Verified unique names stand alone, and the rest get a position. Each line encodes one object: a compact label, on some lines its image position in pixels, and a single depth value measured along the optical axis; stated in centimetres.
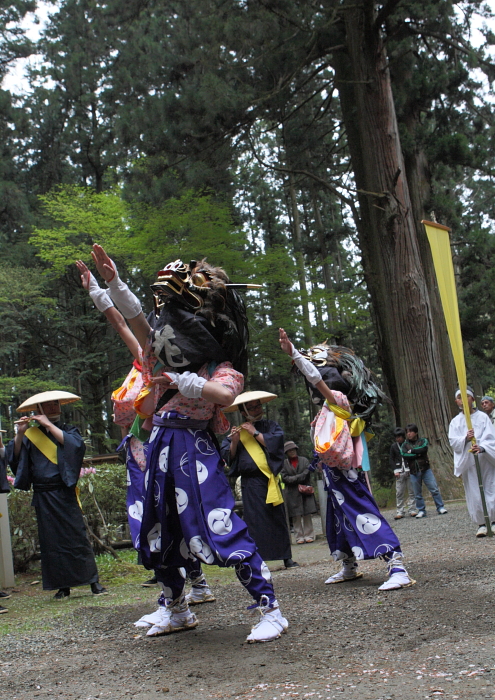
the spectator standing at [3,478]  638
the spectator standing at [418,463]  1168
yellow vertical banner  664
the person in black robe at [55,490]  601
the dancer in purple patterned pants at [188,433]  342
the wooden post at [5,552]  685
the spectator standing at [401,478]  1201
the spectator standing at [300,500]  1090
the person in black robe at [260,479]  703
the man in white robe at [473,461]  775
